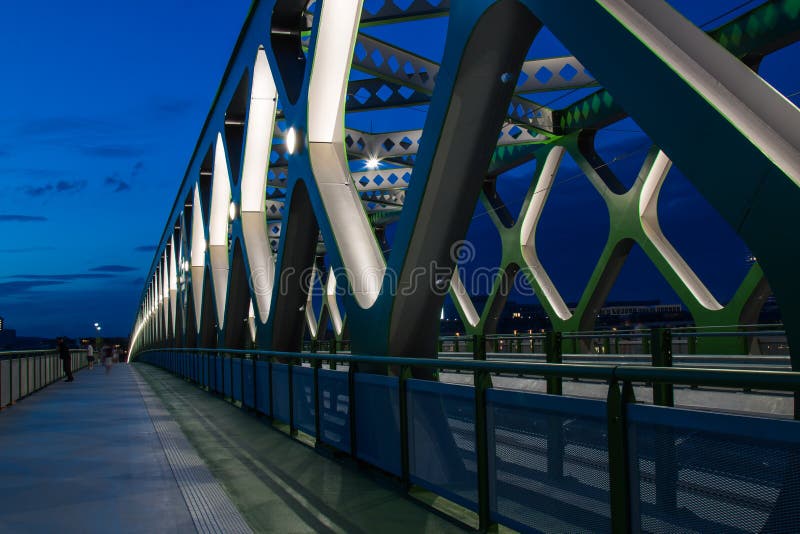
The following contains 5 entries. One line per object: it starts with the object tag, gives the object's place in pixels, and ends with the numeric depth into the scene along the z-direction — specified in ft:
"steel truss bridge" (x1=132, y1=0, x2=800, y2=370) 13.48
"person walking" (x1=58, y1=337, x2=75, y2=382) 80.58
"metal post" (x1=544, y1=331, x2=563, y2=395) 31.32
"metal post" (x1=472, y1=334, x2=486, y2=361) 36.97
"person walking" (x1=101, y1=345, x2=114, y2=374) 108.35
